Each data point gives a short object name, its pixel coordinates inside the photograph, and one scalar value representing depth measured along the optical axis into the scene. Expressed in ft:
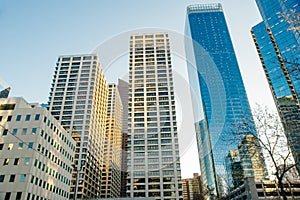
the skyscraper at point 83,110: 288.92
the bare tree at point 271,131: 63.62
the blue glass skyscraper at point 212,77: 350.84
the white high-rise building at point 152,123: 272.31
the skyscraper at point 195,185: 580.87
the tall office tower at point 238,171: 315.99
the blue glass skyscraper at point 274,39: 251.54
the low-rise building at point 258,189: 234.17
